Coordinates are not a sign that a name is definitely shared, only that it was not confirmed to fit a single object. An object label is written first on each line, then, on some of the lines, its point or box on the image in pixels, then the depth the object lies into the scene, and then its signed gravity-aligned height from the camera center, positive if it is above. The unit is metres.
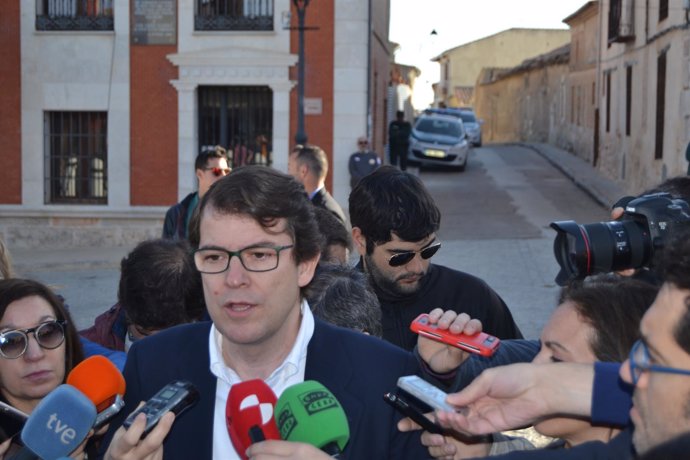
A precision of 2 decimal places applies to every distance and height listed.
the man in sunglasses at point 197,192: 8.34 -0.56
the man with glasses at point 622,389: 2.08 -0.59
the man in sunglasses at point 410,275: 4.57 -0.65
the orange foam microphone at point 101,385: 2.90 -0.74
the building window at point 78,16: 20.31 +2.09
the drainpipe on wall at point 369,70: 19.75 +1.10
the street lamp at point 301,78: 17.70 +0.85
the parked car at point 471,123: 42.41 +0.24
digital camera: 3.36 -0.36
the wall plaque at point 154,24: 20.06 +1.93
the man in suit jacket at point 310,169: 8.64 -0.35
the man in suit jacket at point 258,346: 2.94 -0.65
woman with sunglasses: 3.79 -0.82
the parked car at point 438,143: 30.06 -0.42
